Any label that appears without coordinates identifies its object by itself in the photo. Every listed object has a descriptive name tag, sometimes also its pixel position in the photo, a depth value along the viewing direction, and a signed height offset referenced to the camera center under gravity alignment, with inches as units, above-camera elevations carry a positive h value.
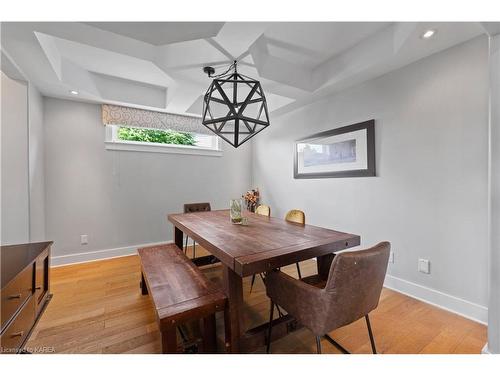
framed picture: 97.1 +17.3
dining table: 46.3 -15.5
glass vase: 82.7 -9.8
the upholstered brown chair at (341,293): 40.7 -22.4
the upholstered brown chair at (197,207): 124.0 -12.8
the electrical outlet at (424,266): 79.7 -30.6
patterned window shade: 123.3 +42.3
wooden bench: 43.4 -26.2
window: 129.4 +31.1
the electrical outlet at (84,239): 120.6 -30.3
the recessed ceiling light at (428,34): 64.8 +47.4
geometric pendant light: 59.7 +22.8
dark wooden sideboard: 38.1 -22.6
